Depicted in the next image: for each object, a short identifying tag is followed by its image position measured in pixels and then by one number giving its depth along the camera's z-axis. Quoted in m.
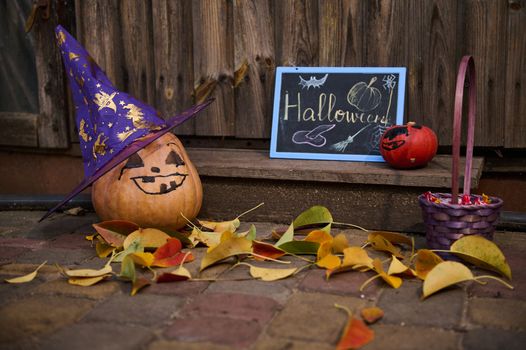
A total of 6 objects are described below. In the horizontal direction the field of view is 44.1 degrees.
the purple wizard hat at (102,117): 2.54
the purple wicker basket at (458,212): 2.13
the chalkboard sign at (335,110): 3.01
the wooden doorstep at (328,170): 2.62
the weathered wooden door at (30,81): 3.53
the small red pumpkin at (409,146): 2.67
